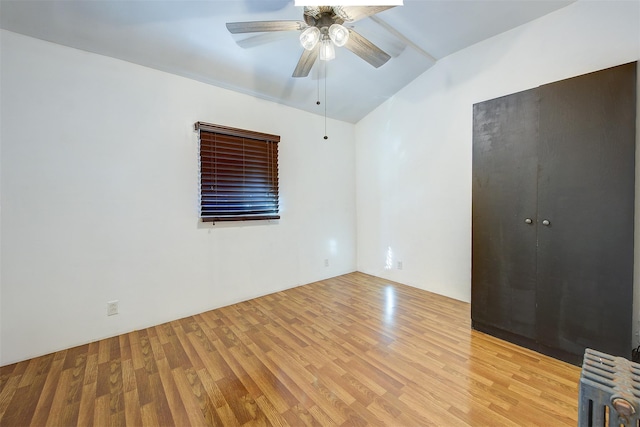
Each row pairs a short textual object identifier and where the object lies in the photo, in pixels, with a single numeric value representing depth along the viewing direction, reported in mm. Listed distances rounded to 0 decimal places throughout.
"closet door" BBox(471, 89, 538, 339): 1981
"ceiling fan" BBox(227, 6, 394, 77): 1604
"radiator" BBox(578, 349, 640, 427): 853
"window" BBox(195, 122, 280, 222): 2756
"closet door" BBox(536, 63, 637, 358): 1616
